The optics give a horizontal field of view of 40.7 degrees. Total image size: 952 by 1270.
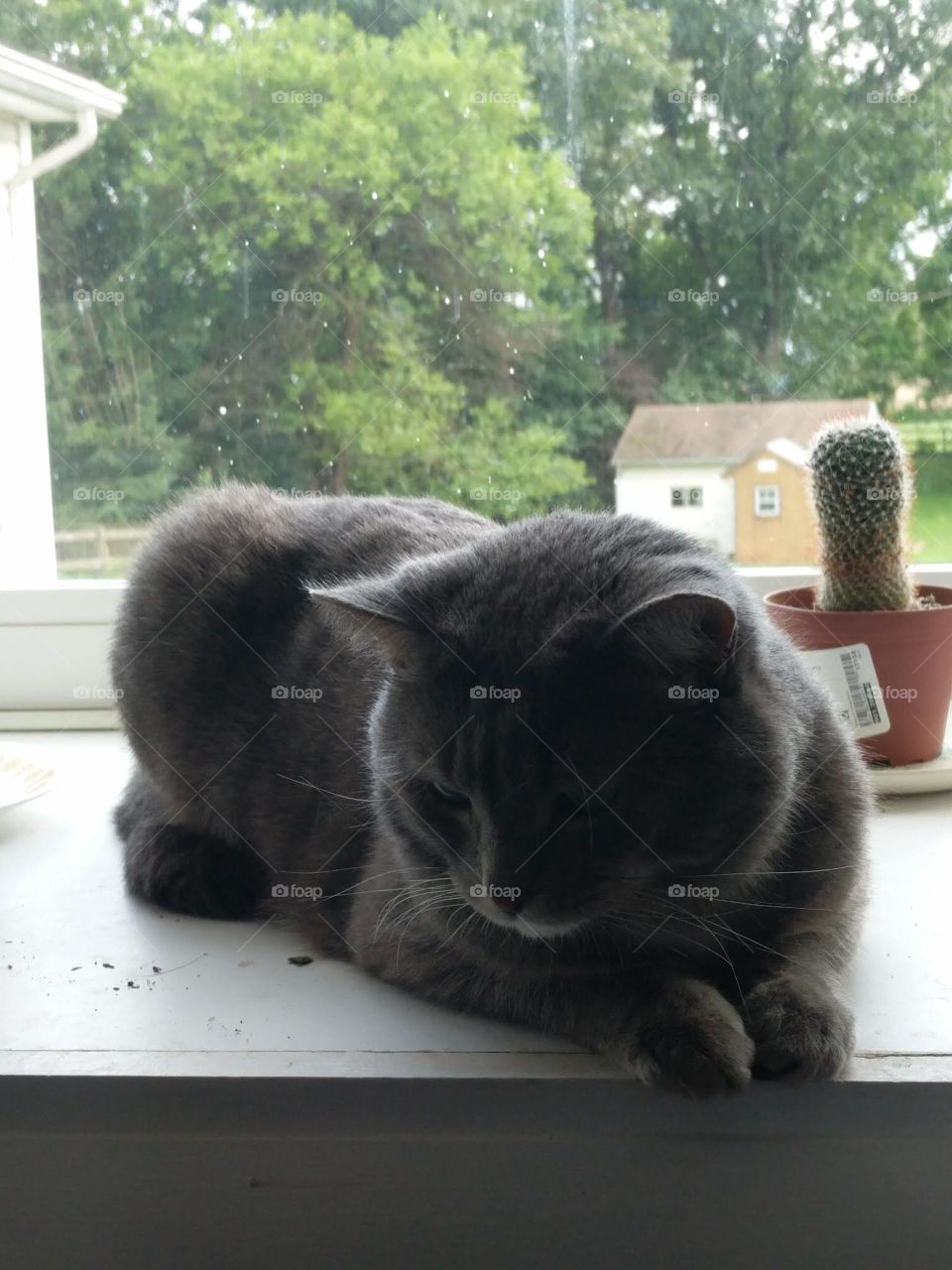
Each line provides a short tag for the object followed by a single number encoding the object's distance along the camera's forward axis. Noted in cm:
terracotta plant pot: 158
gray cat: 96
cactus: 158
